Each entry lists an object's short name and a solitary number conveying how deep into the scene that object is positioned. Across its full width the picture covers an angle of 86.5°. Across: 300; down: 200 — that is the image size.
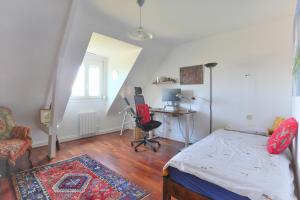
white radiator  4.13
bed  1.15
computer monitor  3.86
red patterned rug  1.86
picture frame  3.69
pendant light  2.21
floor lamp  3.42
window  4.19
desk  3.41
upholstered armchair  2.26
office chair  3.37
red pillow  1.61
